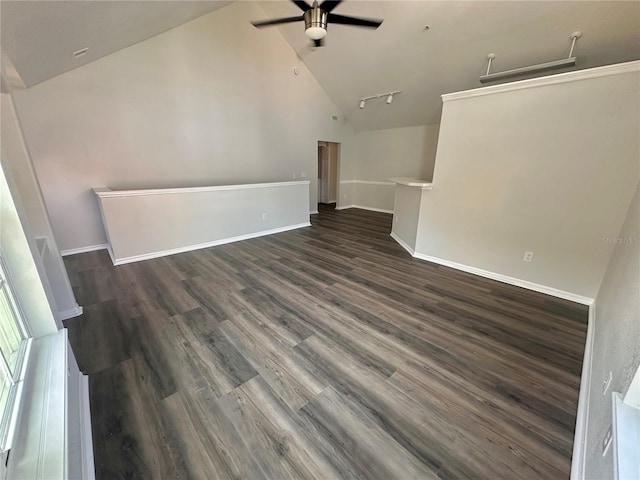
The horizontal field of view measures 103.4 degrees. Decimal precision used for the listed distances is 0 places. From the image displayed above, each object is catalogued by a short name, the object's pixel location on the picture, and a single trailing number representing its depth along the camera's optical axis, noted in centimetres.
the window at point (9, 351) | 91
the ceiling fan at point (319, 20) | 271
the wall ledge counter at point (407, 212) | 391
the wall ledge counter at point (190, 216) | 353
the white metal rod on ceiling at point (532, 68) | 320
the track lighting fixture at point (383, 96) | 545
